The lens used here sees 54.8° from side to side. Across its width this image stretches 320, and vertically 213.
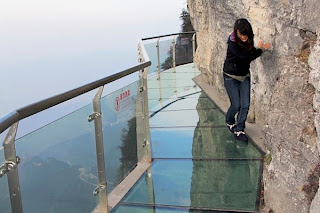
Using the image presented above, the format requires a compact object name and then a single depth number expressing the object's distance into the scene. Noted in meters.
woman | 3.35
